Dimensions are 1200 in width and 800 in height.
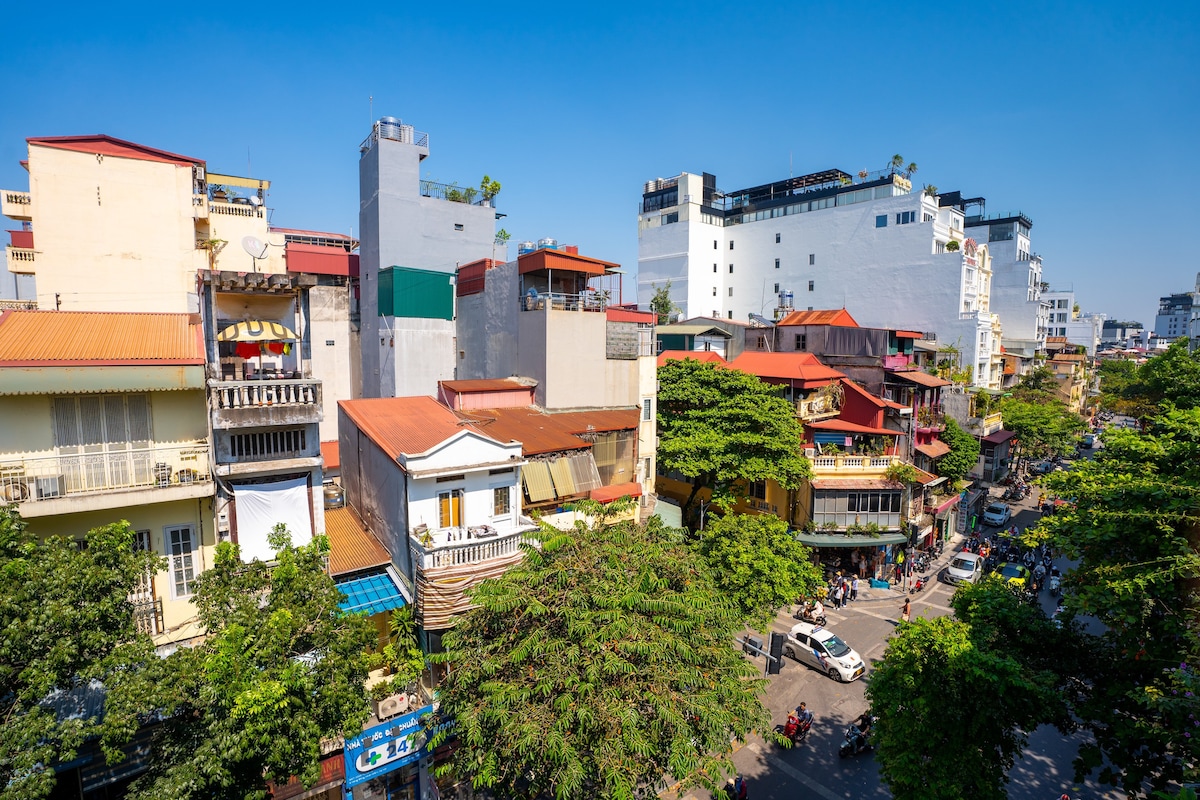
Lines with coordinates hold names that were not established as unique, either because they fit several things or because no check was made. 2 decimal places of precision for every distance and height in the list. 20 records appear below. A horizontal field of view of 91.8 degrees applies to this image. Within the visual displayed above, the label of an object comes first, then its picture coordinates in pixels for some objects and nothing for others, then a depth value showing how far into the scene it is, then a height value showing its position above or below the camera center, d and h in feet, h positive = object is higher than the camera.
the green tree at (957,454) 124.06 -22.33
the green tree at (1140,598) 32.45 -14.61
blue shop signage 45.74 -32.39
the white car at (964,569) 103.40 -39.52
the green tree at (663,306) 194.46 +15.00
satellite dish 48.18 +8.20
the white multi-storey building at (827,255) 180.96 +33.97
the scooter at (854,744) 60.80 -41.30
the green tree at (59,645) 27.45 -15.60
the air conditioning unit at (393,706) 50.88 -31.62
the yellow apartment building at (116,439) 40.32 -7.08
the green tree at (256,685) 30.50 -18.97
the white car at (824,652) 74.95 -40.27
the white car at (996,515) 139.64 -39.66
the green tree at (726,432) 93.50 -13.73
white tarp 46.41 -13.62
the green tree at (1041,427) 157.99 -20.66
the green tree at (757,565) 68.39 -26.19
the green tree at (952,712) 35.96 -23.76
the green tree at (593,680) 34.17 -21.21
